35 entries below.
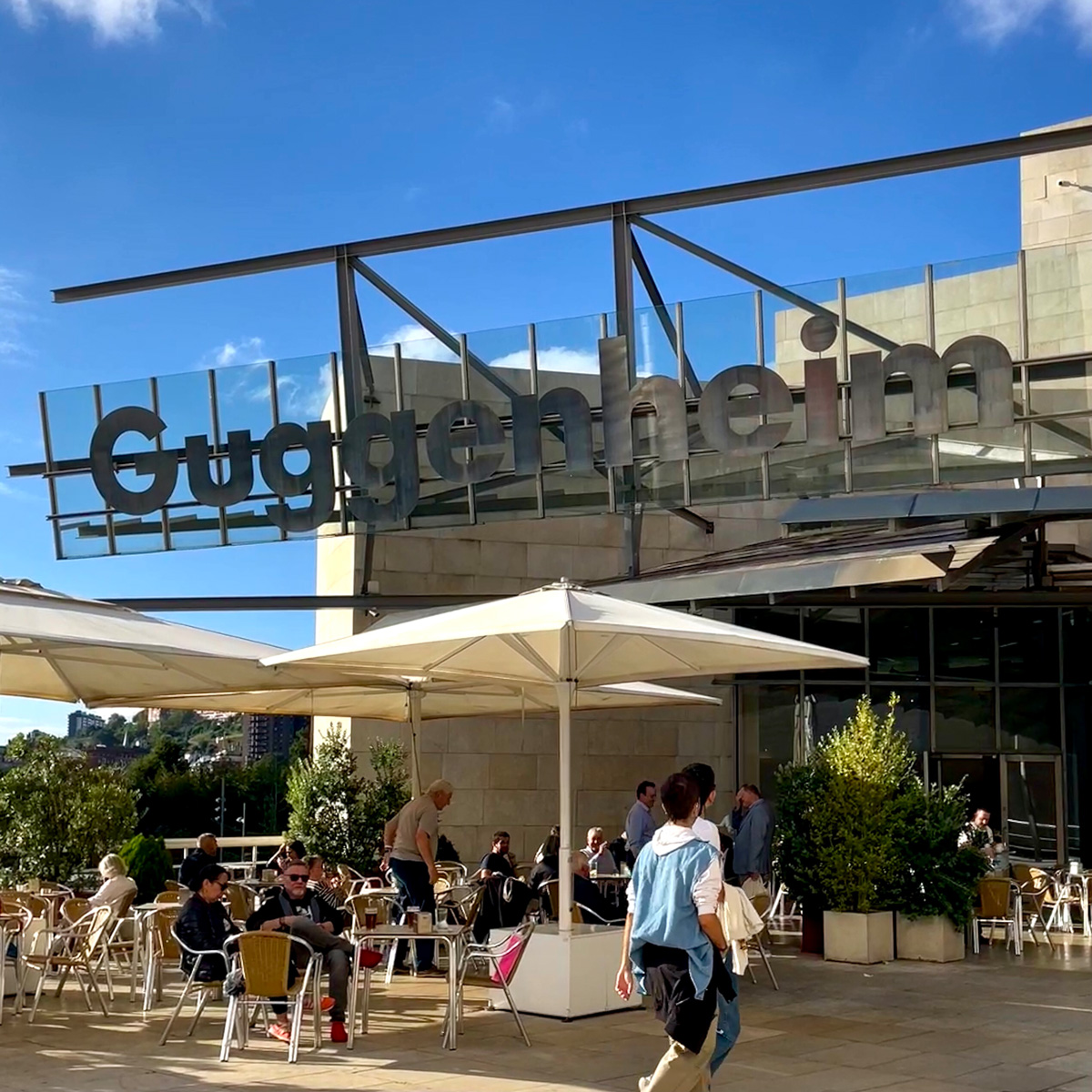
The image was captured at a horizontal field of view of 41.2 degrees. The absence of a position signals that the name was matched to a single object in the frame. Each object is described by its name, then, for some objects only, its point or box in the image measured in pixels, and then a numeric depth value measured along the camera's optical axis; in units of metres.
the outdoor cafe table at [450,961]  8.44
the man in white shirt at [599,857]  14.95
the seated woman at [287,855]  10.23
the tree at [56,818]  14.84
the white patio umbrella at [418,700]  12.99
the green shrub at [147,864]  14.81
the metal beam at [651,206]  16.50
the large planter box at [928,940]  12.95
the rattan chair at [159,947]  9.95
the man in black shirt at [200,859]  12.65
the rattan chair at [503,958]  8.56
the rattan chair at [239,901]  11.62
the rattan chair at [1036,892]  14.91
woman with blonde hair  10.32
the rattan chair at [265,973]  7.90
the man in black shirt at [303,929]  8.45
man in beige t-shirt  11.69
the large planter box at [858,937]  12.73
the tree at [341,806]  17.05
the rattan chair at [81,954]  9.59
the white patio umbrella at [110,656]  9.02
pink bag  8.58
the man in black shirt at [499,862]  12.08
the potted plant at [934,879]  12.78
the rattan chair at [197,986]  8.41
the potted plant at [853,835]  12.70
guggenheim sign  16.19
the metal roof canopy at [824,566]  14.40
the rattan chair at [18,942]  9.36
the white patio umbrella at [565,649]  8.66
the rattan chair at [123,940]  10.27
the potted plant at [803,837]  12.97
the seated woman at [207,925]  8.73
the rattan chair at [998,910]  13.77
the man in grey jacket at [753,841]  12.60
